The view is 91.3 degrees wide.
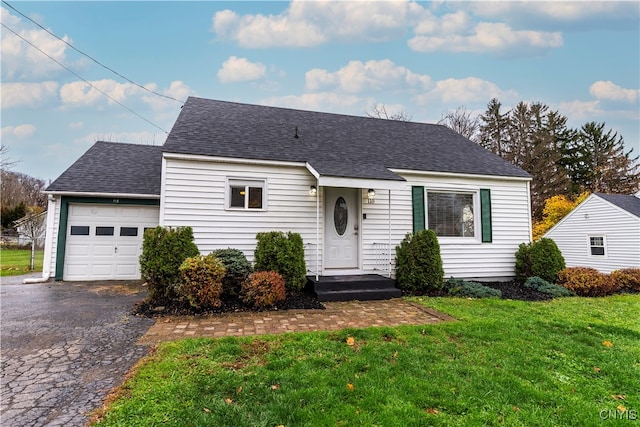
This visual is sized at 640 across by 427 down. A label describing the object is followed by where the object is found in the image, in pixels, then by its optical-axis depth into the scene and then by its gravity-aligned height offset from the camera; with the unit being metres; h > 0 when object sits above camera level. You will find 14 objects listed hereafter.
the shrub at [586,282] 7.70 -1.05
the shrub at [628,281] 8.73 -1.13
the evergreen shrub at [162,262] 5.79 -0.47
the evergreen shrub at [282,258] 6.40 -0.42
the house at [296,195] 7.09 +1.10
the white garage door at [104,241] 8.84 -0.13
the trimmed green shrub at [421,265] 7.21 -0.62
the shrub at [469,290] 7.14 -1.19
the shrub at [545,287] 7.36 -1.16
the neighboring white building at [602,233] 13.23 +0.31
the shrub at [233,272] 6.21 -0.69
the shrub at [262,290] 5.68 -0.96
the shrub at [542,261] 8.20 -0.57
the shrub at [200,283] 5.41 -0.80
